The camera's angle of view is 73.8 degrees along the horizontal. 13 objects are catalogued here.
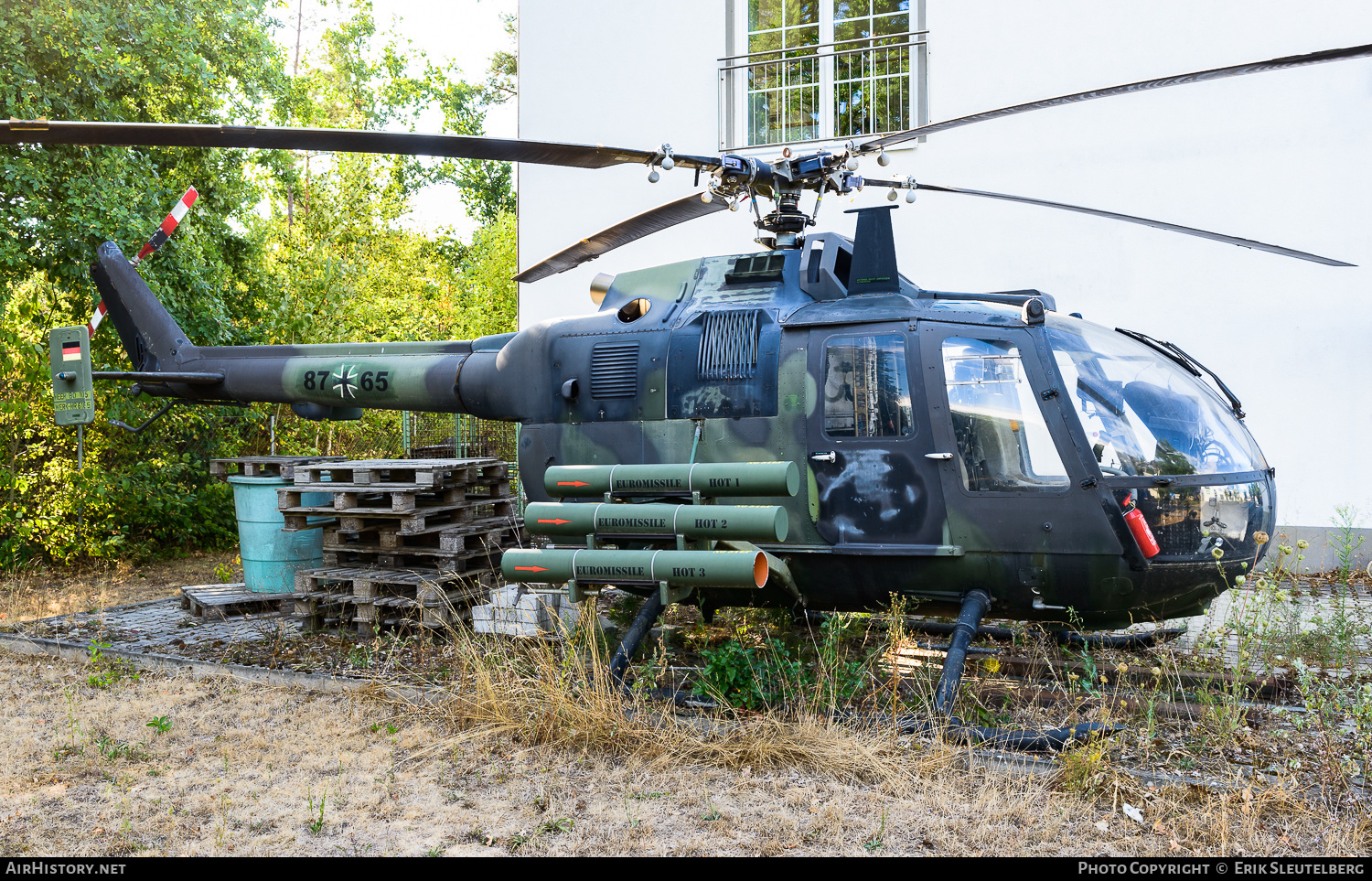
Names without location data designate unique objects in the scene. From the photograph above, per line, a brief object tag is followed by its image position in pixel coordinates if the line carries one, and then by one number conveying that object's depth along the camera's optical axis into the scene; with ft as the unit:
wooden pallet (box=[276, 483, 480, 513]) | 22.91
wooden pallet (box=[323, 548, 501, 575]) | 23.17
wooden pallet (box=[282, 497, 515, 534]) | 23.06
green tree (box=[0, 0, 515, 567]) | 30.37
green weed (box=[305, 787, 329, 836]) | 12.23
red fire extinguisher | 15.14
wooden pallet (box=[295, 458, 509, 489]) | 23.17
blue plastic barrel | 25.58
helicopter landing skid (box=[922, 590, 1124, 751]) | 14.15
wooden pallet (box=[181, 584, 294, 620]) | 25.23
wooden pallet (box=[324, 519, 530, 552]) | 23.29
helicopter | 15.40
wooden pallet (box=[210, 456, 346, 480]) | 25.41
